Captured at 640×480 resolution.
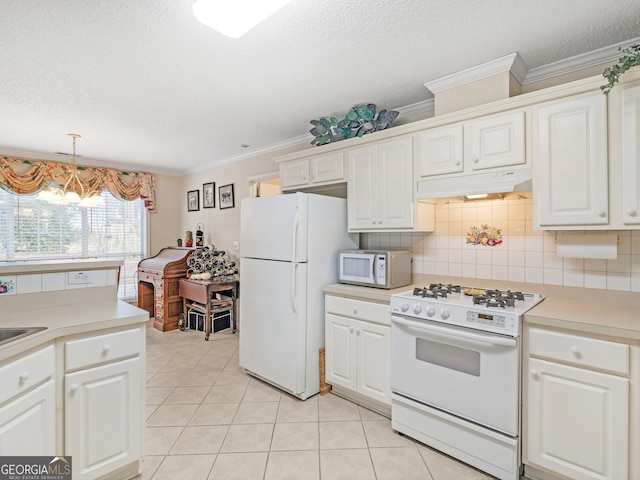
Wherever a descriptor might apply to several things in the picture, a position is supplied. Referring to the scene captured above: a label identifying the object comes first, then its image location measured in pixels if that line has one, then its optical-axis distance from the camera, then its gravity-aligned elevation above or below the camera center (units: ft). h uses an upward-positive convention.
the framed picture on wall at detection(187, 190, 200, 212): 18.01 +2.17
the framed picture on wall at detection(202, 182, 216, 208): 17.01 +2.34
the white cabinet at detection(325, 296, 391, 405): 7.65 -2.66
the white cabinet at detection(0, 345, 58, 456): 4.01 -2.15
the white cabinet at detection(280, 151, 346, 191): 9.65 +2.12
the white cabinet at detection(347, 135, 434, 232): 8.14 +1.28
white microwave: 8.11 -0.74
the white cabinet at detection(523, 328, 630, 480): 4.94 -2.66
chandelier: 13.01 +2.26
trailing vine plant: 5.20 +2.70
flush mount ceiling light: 4.67 +3.31
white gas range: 5.73 -2.56
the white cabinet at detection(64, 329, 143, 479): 4.96 -2.58
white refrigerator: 8.54 -1.09
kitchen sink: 4.67 -1.30
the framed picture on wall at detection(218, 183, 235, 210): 15.87 +2.13
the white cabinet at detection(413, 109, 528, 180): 6.54 +2.00
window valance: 14.02 +2.94
